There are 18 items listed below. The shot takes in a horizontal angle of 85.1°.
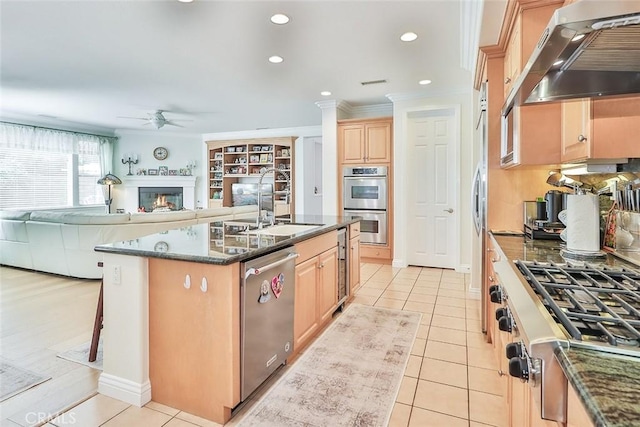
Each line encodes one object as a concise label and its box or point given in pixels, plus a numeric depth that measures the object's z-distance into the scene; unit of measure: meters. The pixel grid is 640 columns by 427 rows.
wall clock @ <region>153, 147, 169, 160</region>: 8.55
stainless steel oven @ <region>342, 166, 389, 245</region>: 5.44
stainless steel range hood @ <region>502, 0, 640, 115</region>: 0.82
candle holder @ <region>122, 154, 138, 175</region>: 8.43
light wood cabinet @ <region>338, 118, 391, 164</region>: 5.38
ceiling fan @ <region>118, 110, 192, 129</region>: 5.99
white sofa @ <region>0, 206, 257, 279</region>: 4.35
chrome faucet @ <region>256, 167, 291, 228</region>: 2.96
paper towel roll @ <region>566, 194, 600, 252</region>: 1.69
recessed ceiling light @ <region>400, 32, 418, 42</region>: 3.16
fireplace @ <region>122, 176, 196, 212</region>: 8.43
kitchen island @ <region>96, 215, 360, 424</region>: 1.73
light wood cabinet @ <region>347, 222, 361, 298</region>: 3.59
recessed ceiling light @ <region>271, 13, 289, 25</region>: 2.80
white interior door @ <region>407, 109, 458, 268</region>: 5.08
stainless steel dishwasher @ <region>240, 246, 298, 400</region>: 1.80
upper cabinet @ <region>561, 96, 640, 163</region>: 1.50
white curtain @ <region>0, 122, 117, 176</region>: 6.41
